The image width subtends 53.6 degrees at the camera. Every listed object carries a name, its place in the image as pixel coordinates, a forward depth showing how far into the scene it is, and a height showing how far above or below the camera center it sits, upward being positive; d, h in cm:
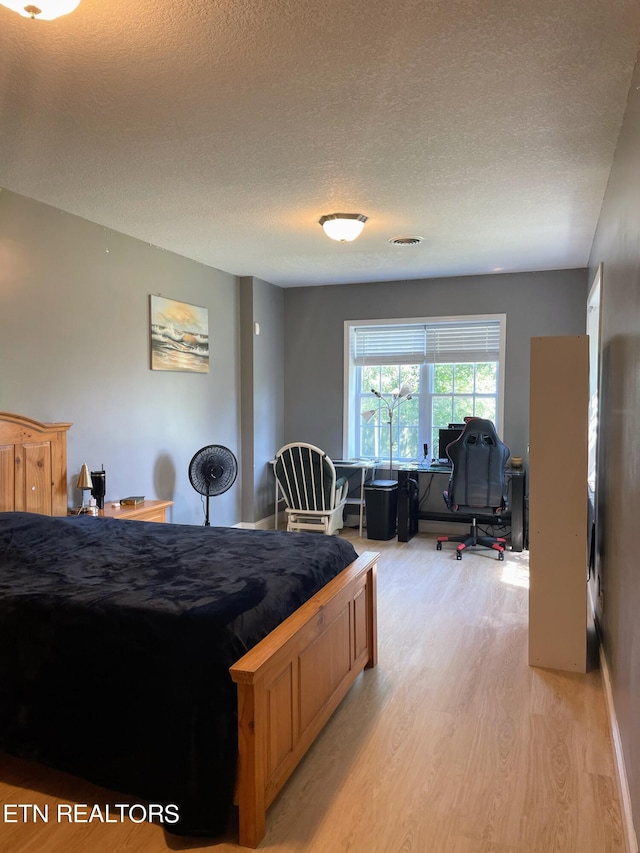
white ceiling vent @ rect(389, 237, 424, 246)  466 +132
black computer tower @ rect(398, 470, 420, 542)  588 -80
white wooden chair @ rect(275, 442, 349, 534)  546 -61
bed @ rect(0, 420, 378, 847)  191 -84
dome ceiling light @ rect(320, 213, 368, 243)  396 +121
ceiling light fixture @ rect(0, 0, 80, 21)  170 +111
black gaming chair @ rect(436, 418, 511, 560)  516 -41
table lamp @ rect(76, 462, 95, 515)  393 -42
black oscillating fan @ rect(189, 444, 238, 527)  501 -43
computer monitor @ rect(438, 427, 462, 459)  591 -18
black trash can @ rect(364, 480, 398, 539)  589 -84
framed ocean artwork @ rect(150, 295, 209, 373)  488 +66
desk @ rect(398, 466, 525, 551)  549 -84
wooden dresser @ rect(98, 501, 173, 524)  400 -62
